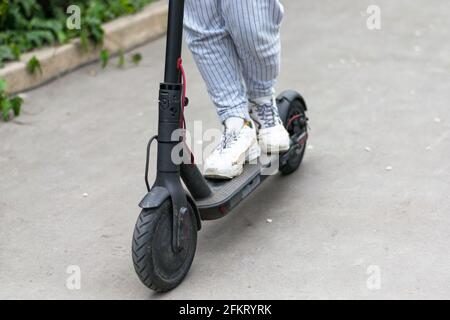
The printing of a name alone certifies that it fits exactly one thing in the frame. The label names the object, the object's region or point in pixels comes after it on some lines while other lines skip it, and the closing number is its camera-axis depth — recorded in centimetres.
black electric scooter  419
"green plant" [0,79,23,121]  686
